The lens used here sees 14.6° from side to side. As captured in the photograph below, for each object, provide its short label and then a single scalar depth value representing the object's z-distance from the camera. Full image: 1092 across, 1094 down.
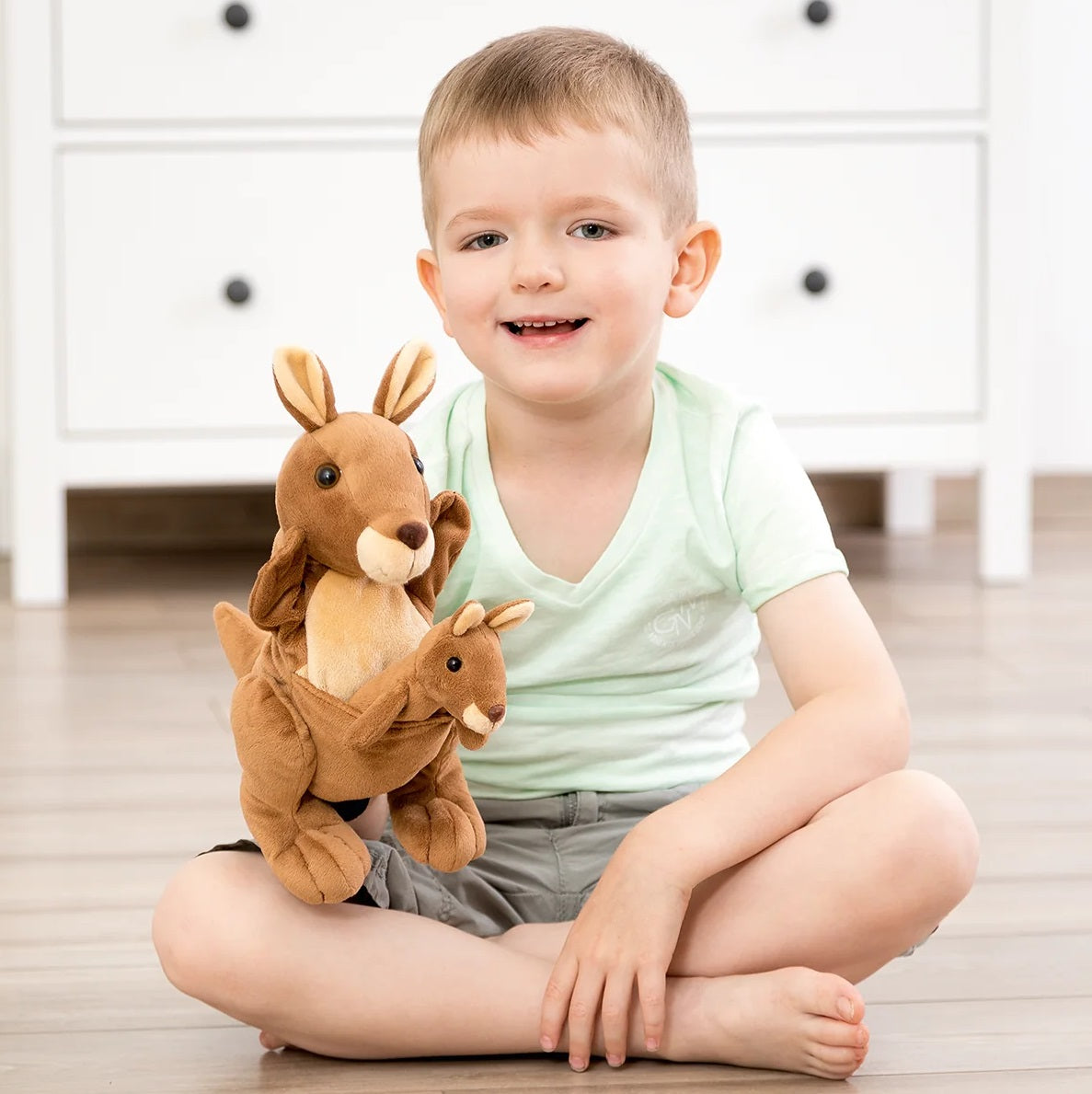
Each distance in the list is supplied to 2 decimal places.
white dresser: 3.02
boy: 1.90
